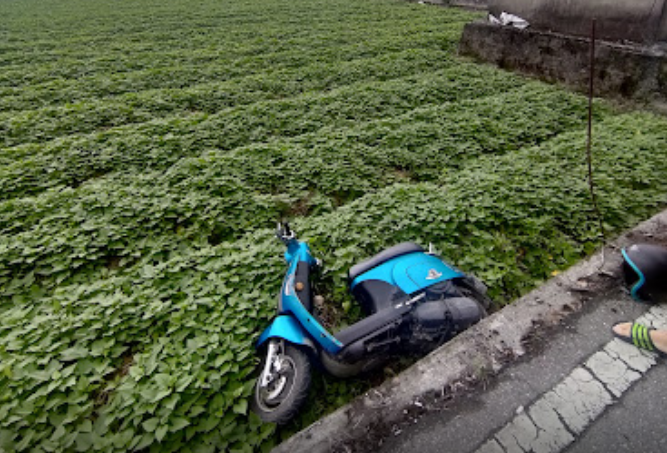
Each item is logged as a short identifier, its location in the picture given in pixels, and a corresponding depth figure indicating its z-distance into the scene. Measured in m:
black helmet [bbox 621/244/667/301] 2.92
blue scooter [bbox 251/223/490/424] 2.50
